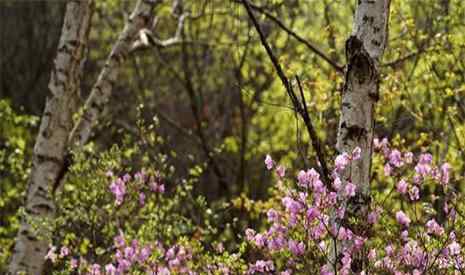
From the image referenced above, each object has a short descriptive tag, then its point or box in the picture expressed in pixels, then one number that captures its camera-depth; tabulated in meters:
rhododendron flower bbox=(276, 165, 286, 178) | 8.38
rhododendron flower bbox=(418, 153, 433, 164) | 8.98
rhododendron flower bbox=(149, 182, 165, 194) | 11.41
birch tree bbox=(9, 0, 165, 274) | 12.21
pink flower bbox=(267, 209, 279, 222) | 8.97
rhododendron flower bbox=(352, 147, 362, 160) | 7.63
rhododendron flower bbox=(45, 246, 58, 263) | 11.70
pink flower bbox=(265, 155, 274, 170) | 8.23
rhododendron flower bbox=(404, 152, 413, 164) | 9.20
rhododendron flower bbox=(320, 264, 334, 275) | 7.91
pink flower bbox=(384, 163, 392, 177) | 9.53
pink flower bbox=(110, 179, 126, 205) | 11.39
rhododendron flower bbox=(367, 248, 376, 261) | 8.09
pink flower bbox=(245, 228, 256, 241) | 8.78
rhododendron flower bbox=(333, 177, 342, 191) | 7.56
